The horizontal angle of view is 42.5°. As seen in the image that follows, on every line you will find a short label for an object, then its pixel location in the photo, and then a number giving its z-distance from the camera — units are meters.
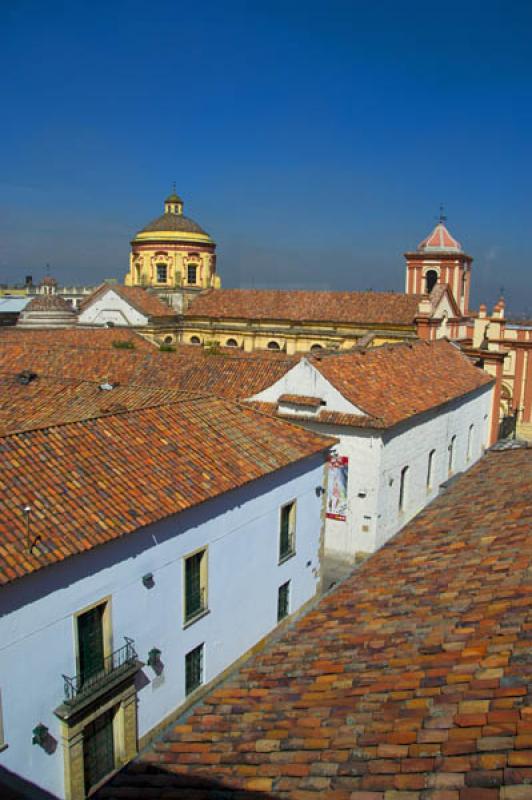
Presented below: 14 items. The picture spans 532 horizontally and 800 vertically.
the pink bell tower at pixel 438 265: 42.34
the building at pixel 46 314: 45.06
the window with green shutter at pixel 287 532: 15.57
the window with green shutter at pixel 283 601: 15.98
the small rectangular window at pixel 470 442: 28.12
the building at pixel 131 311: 45.19
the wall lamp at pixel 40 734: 9.80
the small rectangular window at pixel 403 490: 22.02
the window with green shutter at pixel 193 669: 13.08
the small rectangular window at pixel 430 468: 23.96
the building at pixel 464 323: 36.06
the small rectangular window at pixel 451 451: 25.98
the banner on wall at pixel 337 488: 20.20
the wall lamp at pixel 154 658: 11.87
